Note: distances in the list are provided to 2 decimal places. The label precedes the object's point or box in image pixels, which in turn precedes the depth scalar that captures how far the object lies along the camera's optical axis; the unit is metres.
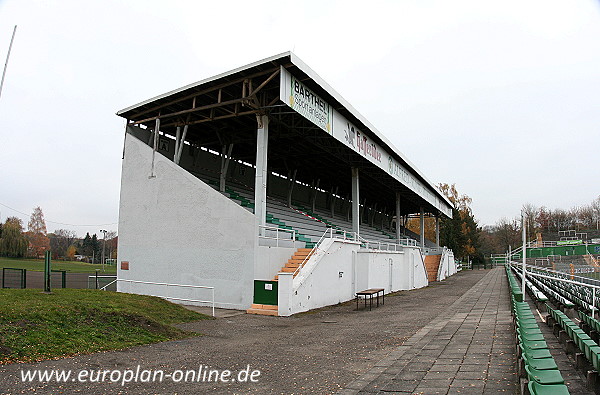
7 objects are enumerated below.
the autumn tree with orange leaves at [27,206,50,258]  91.44
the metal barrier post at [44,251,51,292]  12.71
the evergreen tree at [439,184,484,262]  68.00
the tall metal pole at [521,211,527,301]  11.95
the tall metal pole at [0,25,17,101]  11.82
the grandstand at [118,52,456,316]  16.58
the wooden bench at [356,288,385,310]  16.47
